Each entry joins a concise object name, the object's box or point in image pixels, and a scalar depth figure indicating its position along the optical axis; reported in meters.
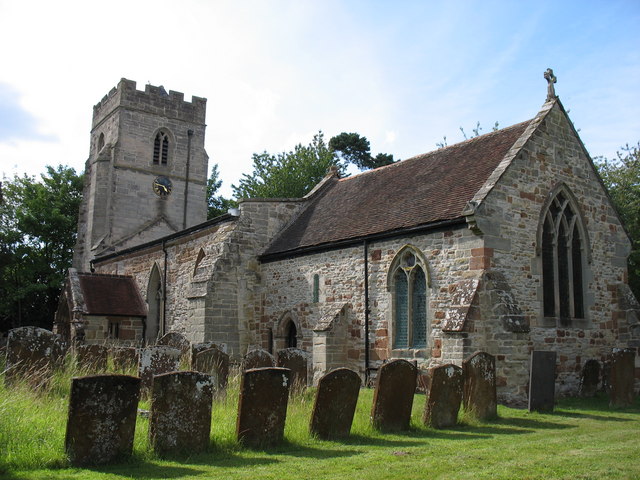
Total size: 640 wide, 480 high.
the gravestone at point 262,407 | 8.73
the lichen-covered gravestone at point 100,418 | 7.42
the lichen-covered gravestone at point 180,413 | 8.05
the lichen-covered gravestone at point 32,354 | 10.58
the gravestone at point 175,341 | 15.16
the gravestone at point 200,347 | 12.35
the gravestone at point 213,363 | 12.13
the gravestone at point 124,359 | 13.58
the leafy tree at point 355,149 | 53.47
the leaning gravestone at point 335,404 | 9.41
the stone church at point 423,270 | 15.16
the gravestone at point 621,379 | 14.09
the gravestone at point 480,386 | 11.61
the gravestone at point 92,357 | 13.34
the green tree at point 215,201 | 49.94
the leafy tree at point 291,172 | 45.09
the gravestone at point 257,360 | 12.38
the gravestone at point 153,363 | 11.17
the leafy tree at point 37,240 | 36.78
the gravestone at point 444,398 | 10.70
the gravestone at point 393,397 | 10.17
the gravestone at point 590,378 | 16.17
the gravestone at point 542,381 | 12.84
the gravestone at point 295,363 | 12.80
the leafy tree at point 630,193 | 24.53
